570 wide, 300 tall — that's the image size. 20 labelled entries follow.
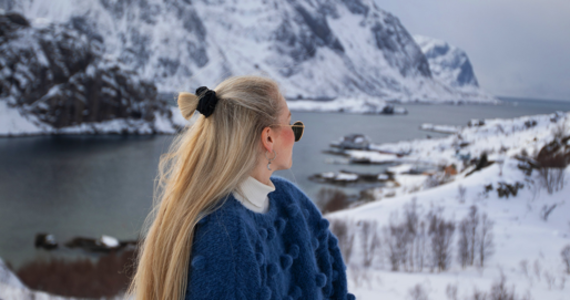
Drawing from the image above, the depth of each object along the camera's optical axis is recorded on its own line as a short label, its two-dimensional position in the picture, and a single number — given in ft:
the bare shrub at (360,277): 16.51
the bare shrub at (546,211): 26.86
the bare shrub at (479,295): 14.34
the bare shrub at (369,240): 27.94
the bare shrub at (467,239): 24.45
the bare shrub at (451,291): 15.03
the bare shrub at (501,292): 14.26
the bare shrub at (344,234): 28.47
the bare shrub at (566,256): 17.99
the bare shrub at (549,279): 15.98
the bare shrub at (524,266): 18.81
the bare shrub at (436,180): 59.38
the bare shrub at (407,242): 26.35
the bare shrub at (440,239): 25.02
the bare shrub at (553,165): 29.37
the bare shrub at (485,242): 23.81
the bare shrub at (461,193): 35.18
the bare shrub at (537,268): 17.73
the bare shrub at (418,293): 14.42
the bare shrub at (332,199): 59.76
